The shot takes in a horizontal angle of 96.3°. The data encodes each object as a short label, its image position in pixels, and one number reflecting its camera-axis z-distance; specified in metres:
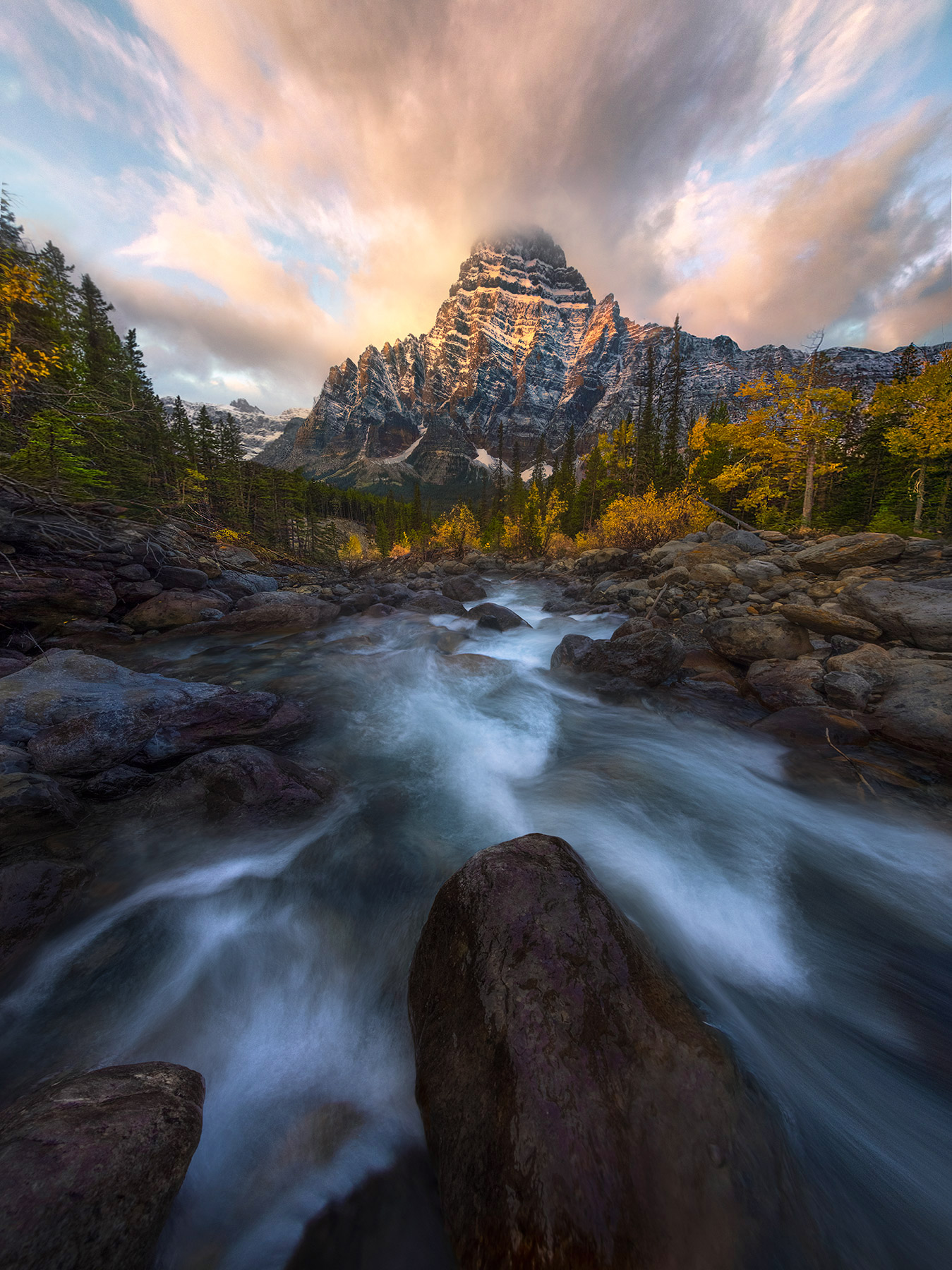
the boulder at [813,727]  6.35
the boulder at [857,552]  11.76
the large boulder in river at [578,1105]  1.79
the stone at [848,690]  6.66
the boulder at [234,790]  4.73
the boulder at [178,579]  13.52
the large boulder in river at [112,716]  4.86
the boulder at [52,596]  9.36
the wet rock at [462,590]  24.06
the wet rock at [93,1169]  1.56
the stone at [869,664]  6.90
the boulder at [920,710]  5.76
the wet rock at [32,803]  4.05
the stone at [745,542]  16.06
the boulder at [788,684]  7.32
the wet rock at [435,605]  18.17
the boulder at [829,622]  8.05
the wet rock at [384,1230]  2.09
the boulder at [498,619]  15.29
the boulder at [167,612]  11.76
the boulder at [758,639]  8.46
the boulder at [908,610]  7.27
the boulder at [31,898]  3.22
